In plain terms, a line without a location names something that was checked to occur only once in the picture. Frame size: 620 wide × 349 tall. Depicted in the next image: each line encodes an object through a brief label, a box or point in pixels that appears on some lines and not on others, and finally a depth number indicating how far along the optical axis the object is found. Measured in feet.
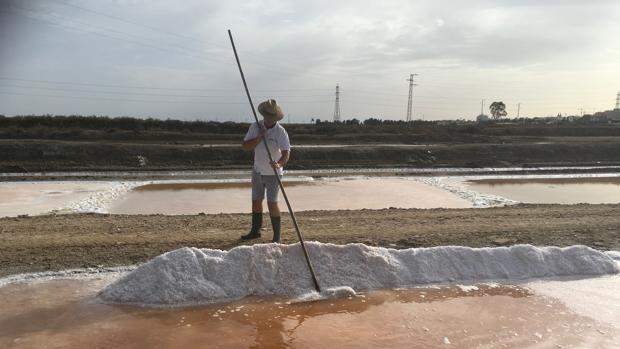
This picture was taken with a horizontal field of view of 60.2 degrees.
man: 20.79
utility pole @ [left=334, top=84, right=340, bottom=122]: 198.76
